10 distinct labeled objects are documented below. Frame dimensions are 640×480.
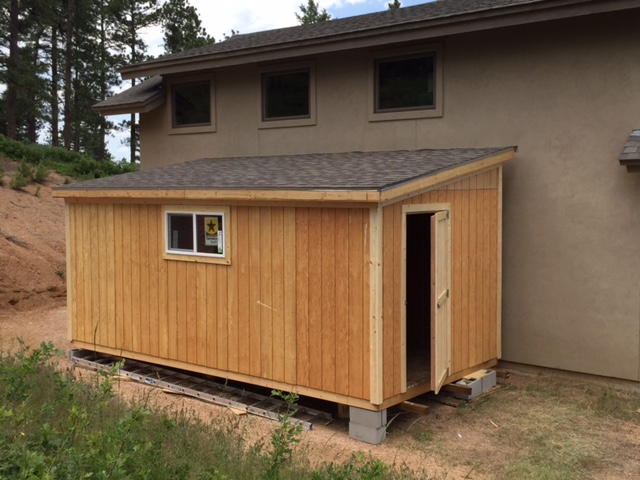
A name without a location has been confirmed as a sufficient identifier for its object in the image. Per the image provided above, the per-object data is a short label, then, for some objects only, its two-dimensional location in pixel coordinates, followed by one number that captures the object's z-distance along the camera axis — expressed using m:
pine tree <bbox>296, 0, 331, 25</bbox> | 36.88
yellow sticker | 7.59
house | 6.52
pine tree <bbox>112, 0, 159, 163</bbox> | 34.84
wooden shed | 6.36
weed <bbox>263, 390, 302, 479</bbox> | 3.82
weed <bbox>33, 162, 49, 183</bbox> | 18.98
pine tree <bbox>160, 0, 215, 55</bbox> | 34.75
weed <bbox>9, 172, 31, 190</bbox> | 17.53
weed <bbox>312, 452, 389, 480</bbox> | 3.53
